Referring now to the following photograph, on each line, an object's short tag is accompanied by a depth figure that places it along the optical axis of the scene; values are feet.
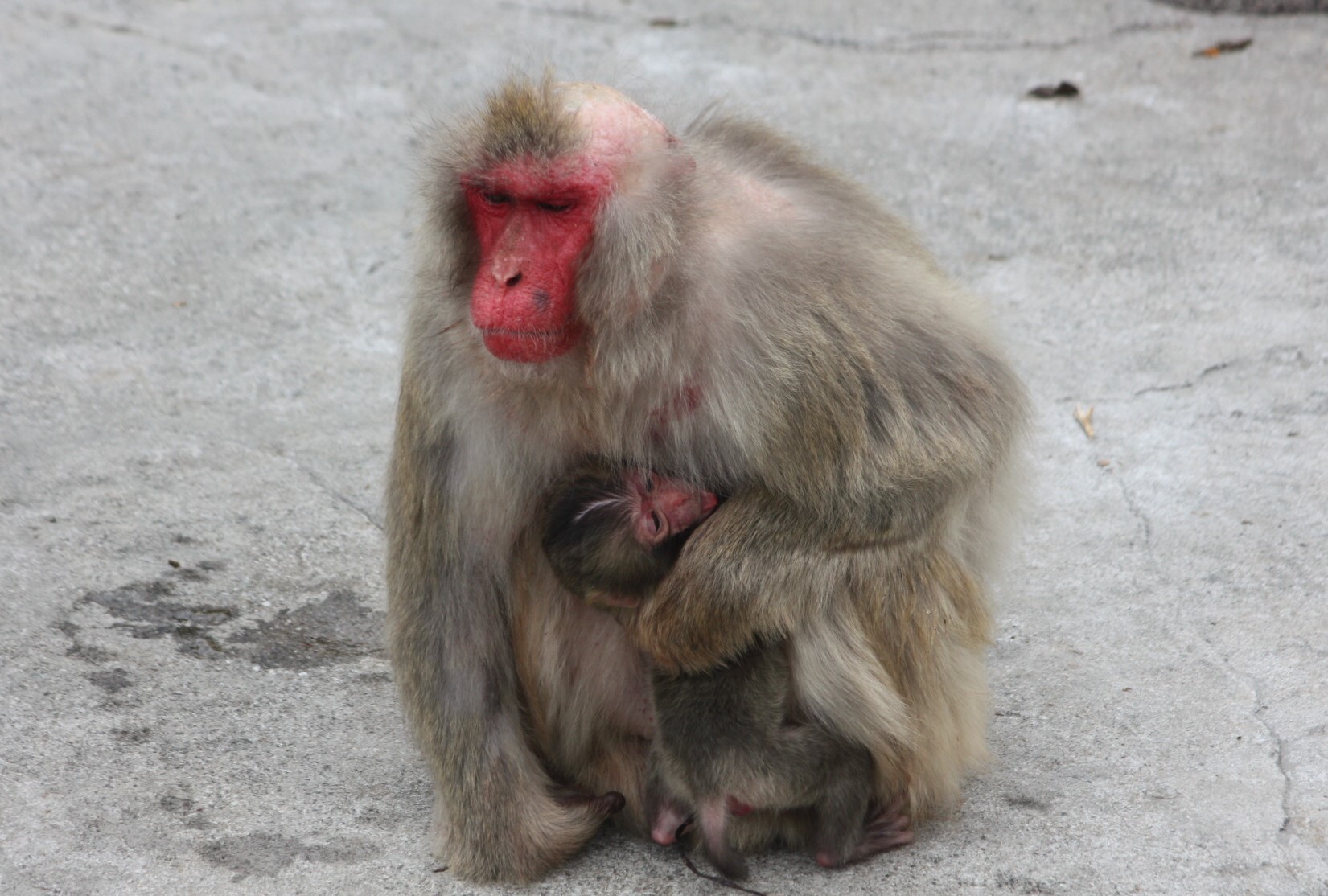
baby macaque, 20.94
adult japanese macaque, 19.27
